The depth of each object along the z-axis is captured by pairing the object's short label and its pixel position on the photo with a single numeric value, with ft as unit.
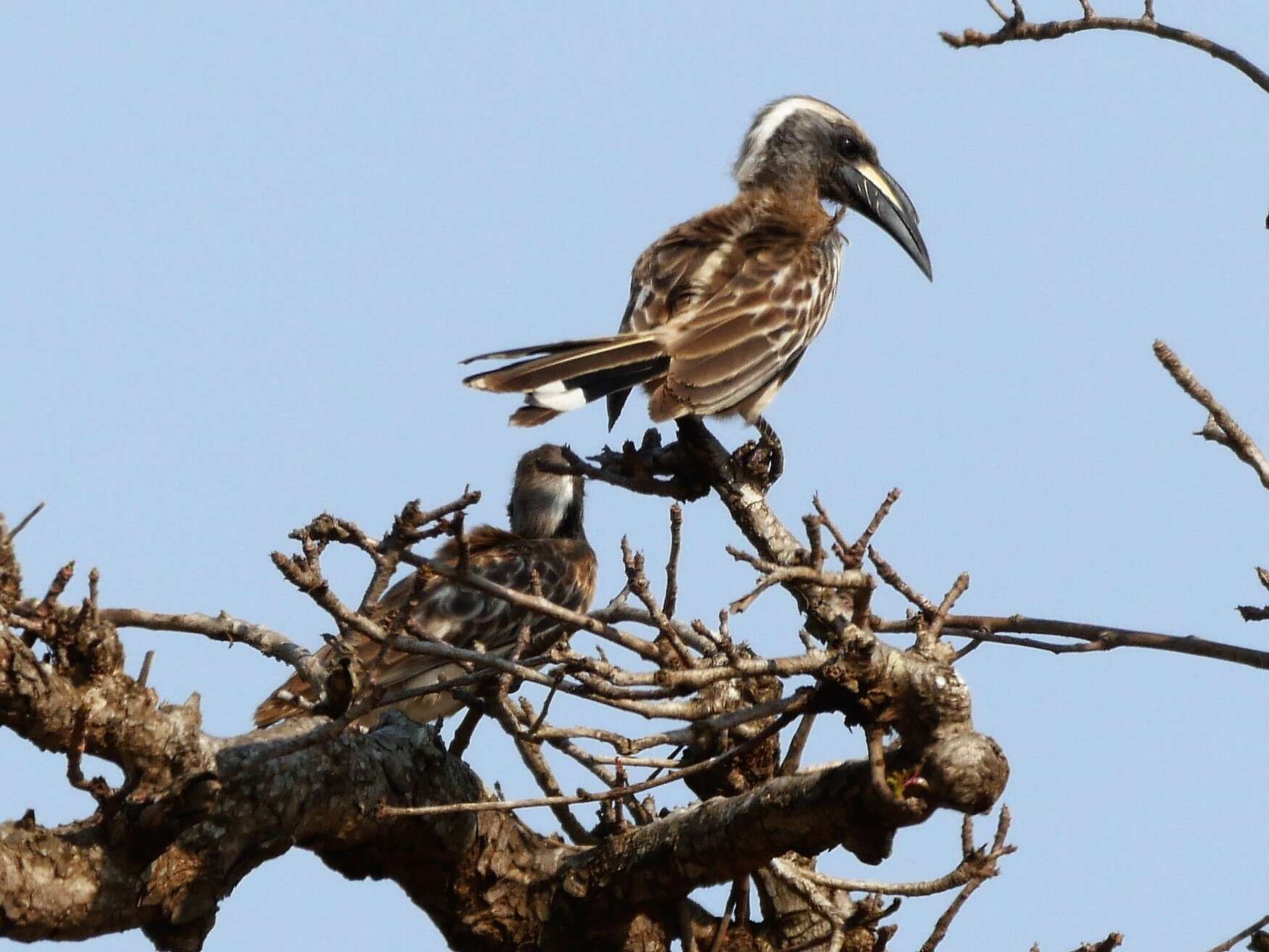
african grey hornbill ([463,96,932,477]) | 32.04
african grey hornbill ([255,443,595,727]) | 34.63
